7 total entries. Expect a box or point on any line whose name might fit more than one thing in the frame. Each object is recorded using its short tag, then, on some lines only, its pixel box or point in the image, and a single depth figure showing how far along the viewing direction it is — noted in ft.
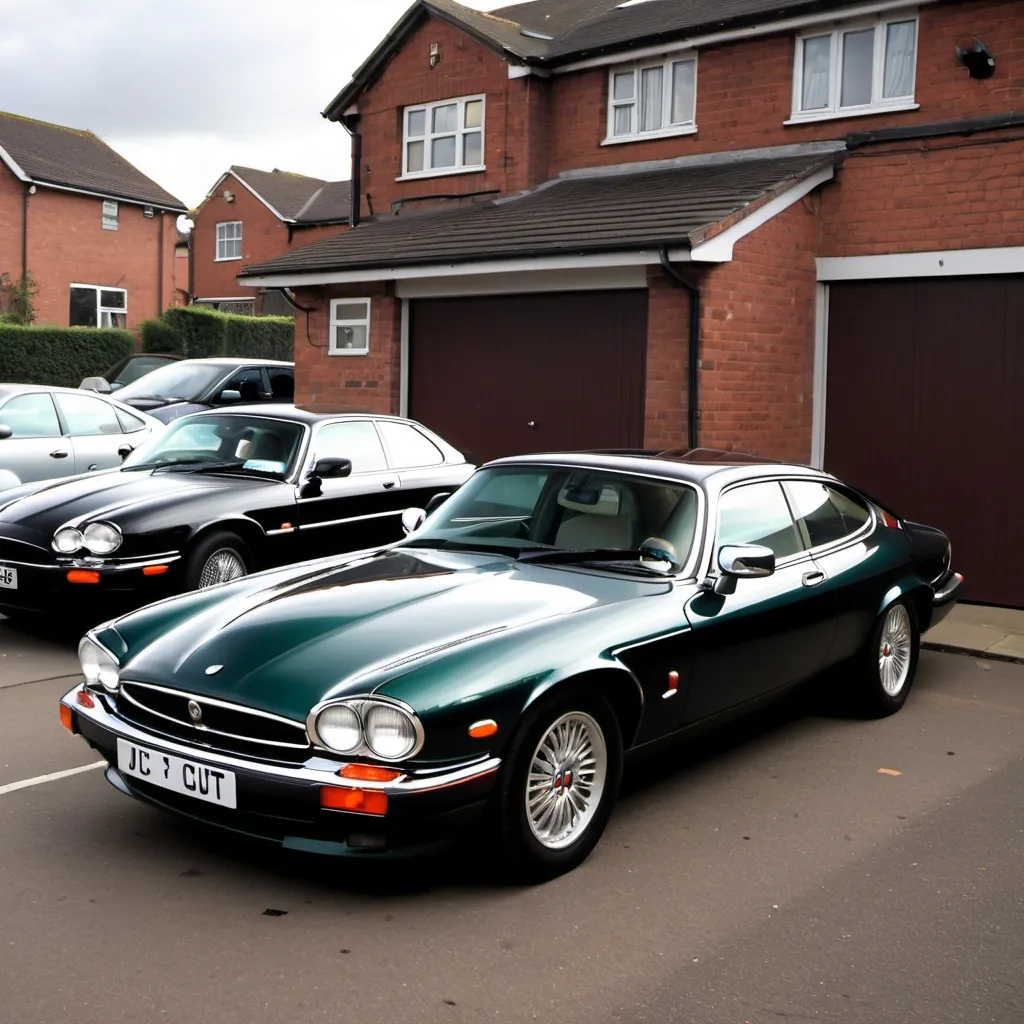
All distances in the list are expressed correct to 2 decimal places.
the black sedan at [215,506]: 25.05
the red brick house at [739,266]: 35.50
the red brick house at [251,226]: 129.70
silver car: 37.96
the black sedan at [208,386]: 51.96
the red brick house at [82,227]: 110.32
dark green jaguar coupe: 12.78
